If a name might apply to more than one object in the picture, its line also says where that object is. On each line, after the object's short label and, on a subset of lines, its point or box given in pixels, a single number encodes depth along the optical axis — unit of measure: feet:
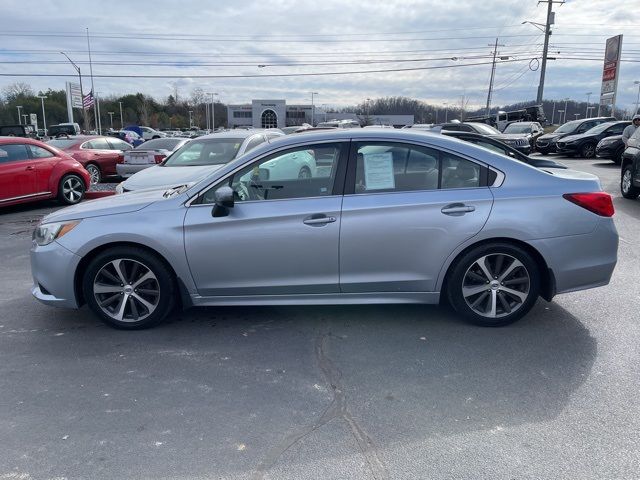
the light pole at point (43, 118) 291.38
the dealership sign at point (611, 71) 109.60
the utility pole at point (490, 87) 202.74
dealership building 352.69
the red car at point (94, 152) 46.60
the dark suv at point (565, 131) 78.02
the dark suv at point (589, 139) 71.87
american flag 159.63
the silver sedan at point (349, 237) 13.43
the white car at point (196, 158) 27.17
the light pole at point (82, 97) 148.63
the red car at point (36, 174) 32.27
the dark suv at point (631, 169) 33.22
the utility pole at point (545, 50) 134.21
